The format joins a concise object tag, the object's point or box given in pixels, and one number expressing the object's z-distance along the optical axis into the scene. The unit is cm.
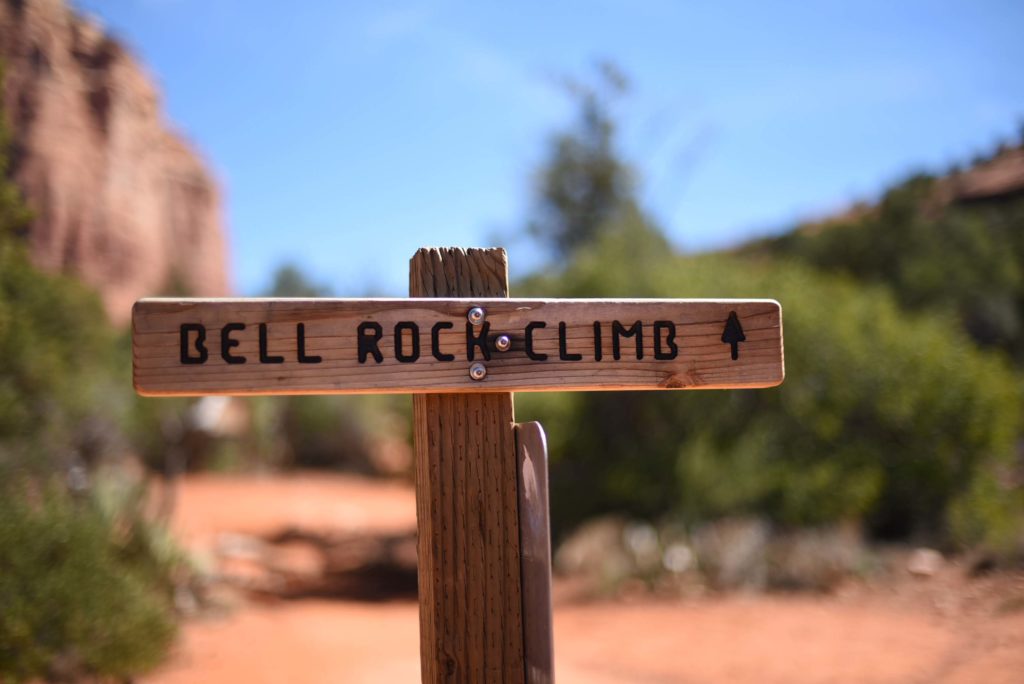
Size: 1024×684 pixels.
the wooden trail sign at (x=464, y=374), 196
